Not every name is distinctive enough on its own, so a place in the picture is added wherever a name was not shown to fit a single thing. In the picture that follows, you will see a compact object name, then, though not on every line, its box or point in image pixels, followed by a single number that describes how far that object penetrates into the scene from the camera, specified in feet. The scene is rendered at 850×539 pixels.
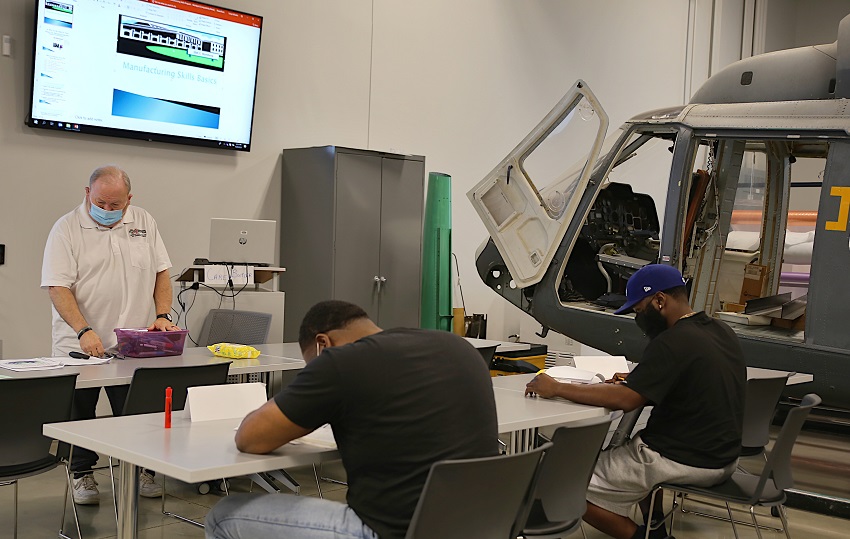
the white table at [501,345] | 17.69
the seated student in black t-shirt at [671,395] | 11.73
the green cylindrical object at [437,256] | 26.58
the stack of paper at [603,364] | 13.94
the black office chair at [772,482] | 11.60
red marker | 9.16
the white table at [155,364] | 12.04
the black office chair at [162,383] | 12.32
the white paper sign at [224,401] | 9.66
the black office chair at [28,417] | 10.85
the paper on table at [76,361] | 13.24
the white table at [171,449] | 7.50
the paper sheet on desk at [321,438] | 8.54
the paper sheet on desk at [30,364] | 12.56
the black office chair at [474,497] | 7.39
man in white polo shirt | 15.07
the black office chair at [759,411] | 13.78
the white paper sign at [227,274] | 18.81
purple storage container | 14.60
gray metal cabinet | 23.75
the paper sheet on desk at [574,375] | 12.98
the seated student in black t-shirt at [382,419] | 7.59
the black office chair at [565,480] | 9.51
